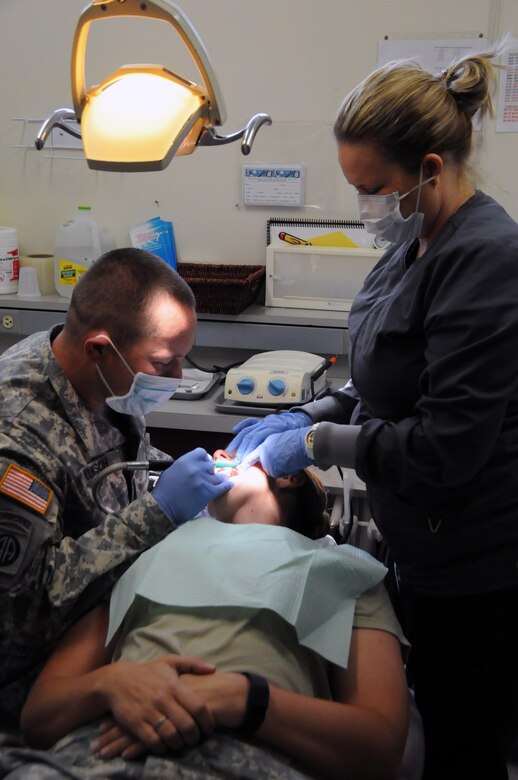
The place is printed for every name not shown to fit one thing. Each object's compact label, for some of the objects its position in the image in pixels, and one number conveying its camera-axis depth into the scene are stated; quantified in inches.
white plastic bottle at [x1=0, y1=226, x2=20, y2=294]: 120.1
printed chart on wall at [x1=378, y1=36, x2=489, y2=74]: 105.3
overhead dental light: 47.0
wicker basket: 108.4
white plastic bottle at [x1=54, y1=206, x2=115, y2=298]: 118.6
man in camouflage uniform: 51.3
